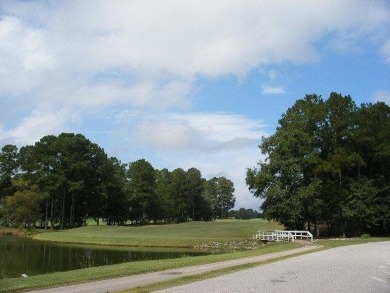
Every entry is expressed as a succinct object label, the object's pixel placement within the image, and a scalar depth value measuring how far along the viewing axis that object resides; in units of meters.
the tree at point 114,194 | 97.38
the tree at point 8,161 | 94.25
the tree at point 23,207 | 75.81
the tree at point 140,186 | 106.56
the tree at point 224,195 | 155.12
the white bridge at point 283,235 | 46.75
